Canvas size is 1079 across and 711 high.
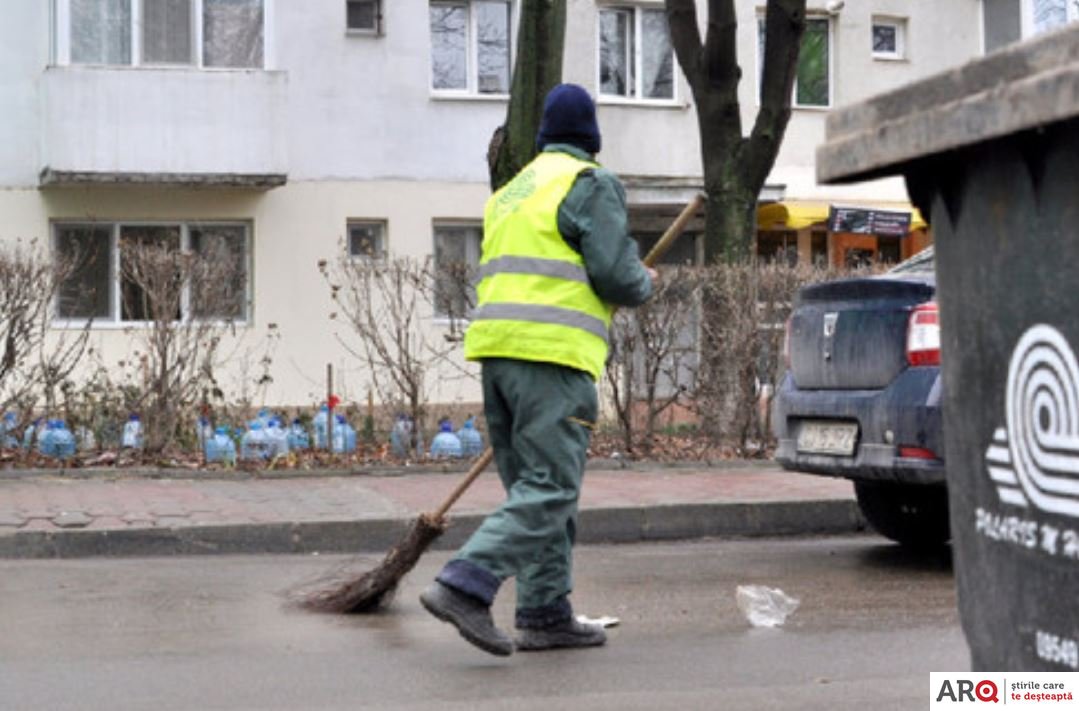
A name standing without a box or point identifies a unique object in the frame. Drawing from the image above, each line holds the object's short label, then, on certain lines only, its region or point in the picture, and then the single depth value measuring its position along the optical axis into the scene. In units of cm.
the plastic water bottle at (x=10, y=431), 1194
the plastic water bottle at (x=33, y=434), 1205
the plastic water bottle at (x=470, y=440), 1295
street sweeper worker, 625
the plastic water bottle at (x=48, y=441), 1211
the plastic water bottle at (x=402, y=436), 1298
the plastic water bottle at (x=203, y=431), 1243
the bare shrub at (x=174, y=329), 1232
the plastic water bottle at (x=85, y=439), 1227
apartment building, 2100
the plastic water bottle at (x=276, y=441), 1261
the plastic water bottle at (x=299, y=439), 1290
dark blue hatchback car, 826
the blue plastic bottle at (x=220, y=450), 1239
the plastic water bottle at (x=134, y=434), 1229
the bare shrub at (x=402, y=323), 1307
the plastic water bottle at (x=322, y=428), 1295
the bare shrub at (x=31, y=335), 1187
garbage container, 285
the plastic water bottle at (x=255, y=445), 1250
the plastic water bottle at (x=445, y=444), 1297
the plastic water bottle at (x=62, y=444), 1213
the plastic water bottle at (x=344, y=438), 1300
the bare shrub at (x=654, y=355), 1295
